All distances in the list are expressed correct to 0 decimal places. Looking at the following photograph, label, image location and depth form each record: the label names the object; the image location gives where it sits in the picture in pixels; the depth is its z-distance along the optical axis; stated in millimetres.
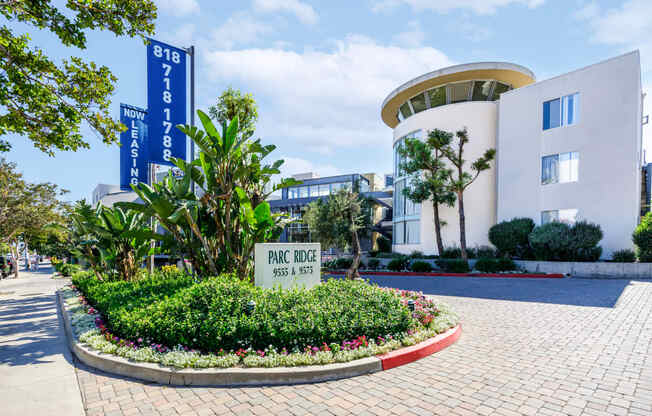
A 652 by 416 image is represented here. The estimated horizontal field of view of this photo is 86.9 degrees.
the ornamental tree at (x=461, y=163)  20266
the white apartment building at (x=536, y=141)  17188
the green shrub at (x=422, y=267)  20000
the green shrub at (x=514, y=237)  19091
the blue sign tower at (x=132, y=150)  10086
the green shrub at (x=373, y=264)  23609
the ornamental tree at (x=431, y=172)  20875
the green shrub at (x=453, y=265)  18625
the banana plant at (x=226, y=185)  7570
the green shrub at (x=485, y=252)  21078
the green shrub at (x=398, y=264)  21594
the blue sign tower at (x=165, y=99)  9836
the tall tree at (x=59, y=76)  6285
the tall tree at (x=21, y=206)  18891
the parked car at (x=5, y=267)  24642
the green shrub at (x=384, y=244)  37688
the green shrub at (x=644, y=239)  15266
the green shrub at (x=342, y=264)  24981
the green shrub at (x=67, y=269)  23398
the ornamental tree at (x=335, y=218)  25406
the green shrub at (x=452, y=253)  22041
